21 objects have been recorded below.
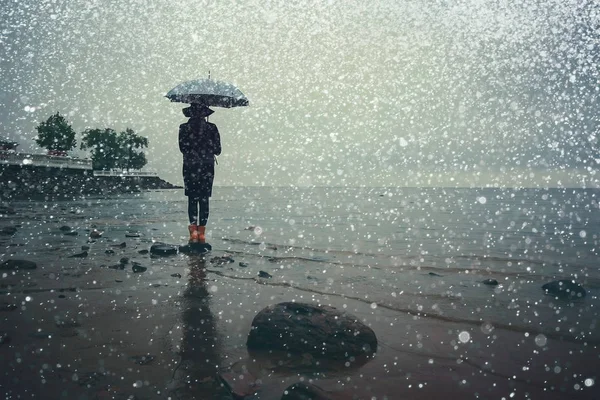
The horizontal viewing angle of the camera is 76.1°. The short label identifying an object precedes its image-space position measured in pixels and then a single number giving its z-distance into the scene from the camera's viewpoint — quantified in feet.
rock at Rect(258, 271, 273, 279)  23.94
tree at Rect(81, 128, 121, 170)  353.51
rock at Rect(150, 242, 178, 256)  30.48
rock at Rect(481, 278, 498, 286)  25.15
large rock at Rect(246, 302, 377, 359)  11.87
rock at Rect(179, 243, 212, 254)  32.89
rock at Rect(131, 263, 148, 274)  23.48
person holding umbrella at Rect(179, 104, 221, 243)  31.37
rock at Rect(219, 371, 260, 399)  9.04
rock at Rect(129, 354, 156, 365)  10.52
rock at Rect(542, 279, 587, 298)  22.21
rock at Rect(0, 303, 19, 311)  14.84
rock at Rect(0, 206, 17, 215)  69.43
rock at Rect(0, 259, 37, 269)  22.75
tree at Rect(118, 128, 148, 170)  378.94
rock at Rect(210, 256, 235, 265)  28.09
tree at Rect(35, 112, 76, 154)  286.05
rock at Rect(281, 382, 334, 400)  8.45
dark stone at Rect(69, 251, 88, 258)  28.04
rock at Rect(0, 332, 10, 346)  11.48
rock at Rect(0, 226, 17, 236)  40.29
